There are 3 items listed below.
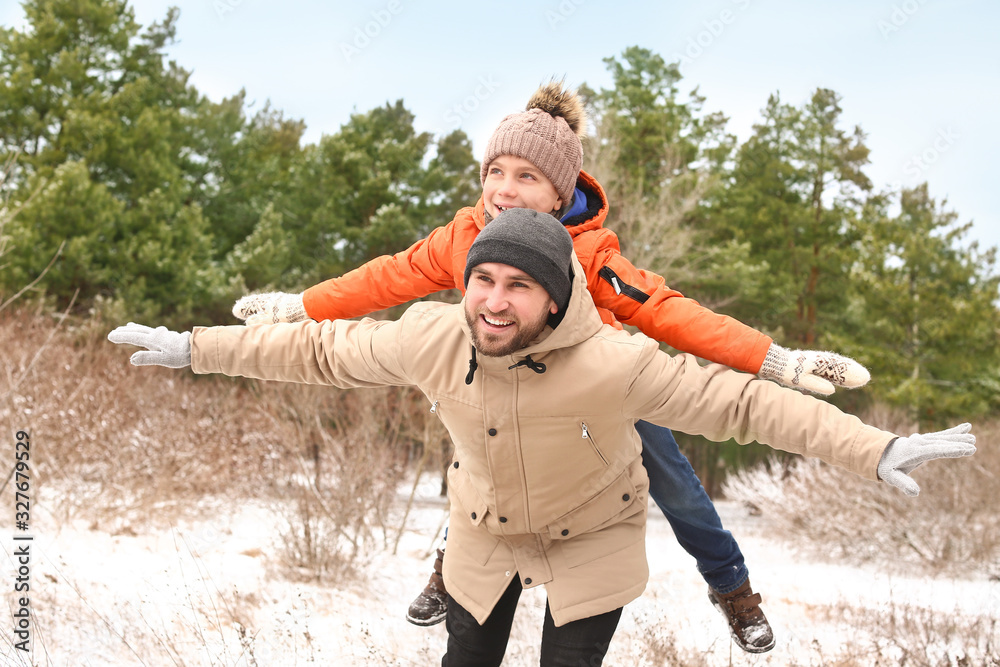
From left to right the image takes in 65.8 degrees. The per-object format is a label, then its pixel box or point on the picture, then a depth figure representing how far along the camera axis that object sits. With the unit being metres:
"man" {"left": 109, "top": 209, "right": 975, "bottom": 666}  2.31
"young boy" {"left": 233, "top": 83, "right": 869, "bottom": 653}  2.78
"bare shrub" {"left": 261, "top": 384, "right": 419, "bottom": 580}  7.18
